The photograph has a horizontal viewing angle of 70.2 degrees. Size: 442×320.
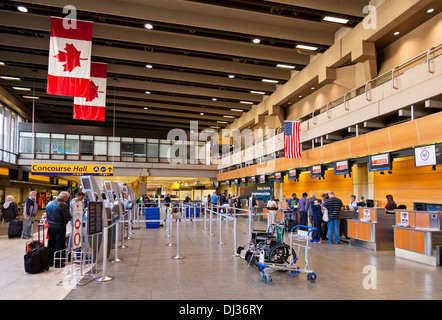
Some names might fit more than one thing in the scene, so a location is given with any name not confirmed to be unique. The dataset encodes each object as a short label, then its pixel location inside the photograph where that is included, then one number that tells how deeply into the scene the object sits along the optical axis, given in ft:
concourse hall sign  72.64
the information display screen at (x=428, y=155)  30.04
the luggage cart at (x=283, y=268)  19.66
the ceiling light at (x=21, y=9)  41.72
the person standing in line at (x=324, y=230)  37.95
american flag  54.85
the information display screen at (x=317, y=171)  52.54
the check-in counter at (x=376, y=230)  31.45
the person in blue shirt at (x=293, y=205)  49.67
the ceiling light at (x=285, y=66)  60.16
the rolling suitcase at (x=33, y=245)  23.26
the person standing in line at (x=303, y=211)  44.78
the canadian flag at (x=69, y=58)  40.73
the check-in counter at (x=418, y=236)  24.36
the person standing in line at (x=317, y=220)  36.83
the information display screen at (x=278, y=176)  67.96
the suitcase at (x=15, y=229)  38.45
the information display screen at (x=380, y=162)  37.63
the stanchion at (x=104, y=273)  19.47
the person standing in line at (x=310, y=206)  39.65
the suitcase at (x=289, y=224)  46.55
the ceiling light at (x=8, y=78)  68.51
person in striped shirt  35.09
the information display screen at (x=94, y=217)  21.43
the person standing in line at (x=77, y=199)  22.23
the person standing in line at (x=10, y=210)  40.10
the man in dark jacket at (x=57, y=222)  23.63
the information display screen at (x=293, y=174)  61.41
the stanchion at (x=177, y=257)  26.48
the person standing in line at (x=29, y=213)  36.83
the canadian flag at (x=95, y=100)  54.34
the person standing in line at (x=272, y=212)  37.91
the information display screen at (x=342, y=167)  45.85
